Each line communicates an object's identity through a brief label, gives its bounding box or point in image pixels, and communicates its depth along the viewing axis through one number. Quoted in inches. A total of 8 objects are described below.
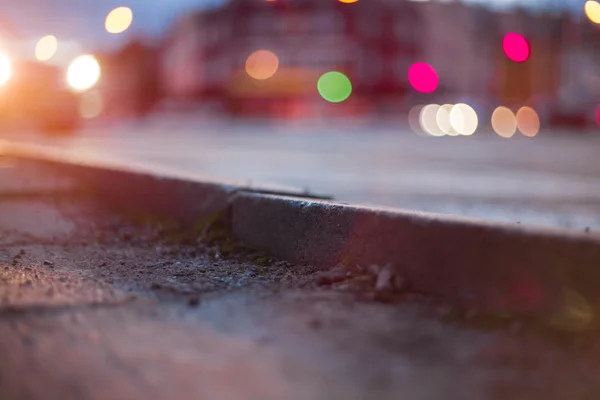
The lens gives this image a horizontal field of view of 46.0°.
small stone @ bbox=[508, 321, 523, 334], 87.5
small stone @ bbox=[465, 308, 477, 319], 92.5
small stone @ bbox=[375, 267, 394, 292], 105.5
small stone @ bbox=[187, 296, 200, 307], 100.2
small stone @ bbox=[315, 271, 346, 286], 113.0
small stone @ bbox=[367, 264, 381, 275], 111.4
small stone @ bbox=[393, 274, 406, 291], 105.6
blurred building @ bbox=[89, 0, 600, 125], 1854.1
